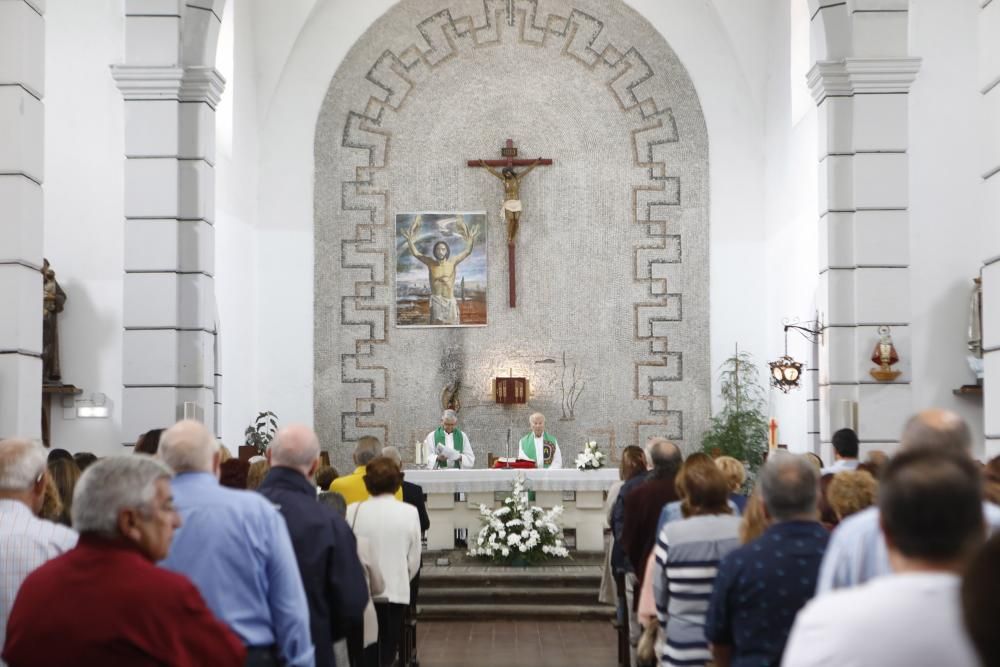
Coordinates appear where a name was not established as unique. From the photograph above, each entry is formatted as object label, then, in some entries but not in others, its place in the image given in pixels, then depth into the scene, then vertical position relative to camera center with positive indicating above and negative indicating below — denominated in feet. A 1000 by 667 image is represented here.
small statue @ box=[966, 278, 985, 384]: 38.68 +0.61
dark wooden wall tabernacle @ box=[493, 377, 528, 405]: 56.95 -1.63
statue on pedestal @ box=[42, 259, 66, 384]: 39.47 +0.82
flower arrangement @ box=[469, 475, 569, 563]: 41.55 -5.68
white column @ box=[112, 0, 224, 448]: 36.58 +3.54
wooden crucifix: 57.62 +7.31
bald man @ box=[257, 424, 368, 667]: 16.16 -2.33
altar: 43.32 -4.71
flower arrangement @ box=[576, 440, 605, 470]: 44.47 -3.60
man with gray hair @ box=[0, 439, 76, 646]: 14.40 -1.91
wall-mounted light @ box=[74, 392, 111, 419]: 39.88 -1.66
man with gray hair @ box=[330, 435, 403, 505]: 25.21 -2.55
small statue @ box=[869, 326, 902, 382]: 35.65 -0.21
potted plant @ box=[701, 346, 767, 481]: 54.75 -2.75
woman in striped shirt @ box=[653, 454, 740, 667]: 16.88 -2.66
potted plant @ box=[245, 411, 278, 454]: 52.47 -3.26
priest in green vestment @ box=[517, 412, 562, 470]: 49.44 -3.59
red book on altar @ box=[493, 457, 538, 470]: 44.78 -3.77
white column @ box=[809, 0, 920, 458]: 35.96 +3.78
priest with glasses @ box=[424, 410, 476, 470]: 47.09 -3.51
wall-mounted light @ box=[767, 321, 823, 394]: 47.14 -0.67
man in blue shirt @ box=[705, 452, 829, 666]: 13.56 -2.22
